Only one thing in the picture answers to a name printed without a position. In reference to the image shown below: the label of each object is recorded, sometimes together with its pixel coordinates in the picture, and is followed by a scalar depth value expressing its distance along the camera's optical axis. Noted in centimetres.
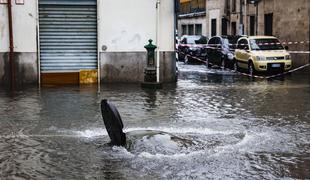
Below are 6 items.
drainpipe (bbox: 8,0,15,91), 1680
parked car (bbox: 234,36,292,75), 2277
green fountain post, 1650
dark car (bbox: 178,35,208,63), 3197
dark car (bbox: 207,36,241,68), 2692
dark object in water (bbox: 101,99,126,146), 825
